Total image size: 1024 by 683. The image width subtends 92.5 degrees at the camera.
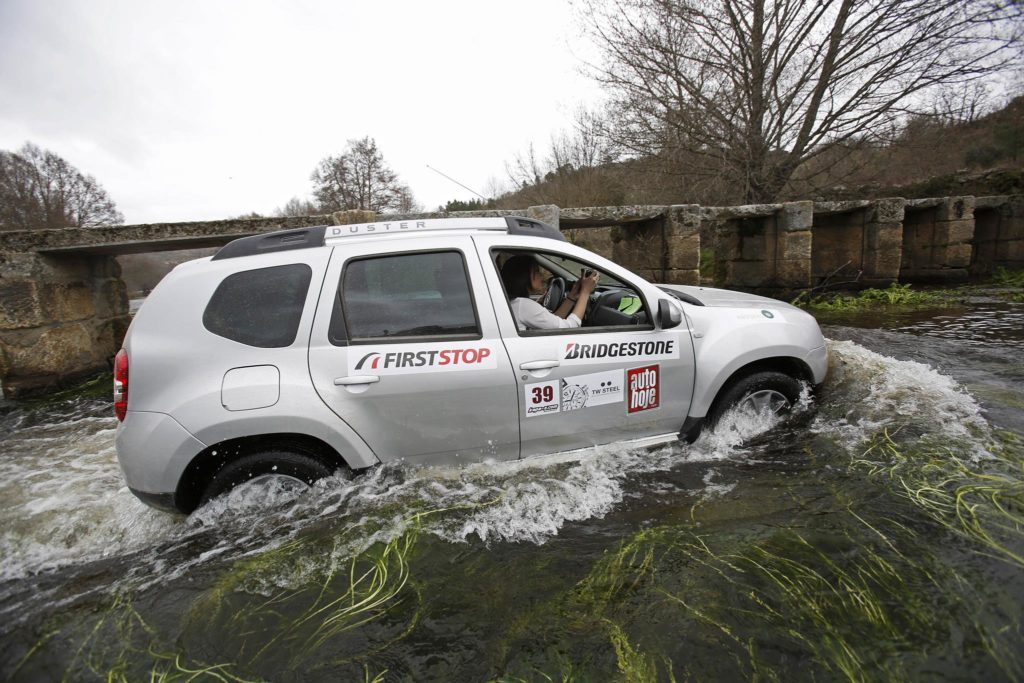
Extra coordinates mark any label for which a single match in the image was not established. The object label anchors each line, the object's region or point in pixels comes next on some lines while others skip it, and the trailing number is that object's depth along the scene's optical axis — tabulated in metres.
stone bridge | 5.82
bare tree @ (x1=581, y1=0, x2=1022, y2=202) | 11.48
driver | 3.14
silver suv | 2.53
